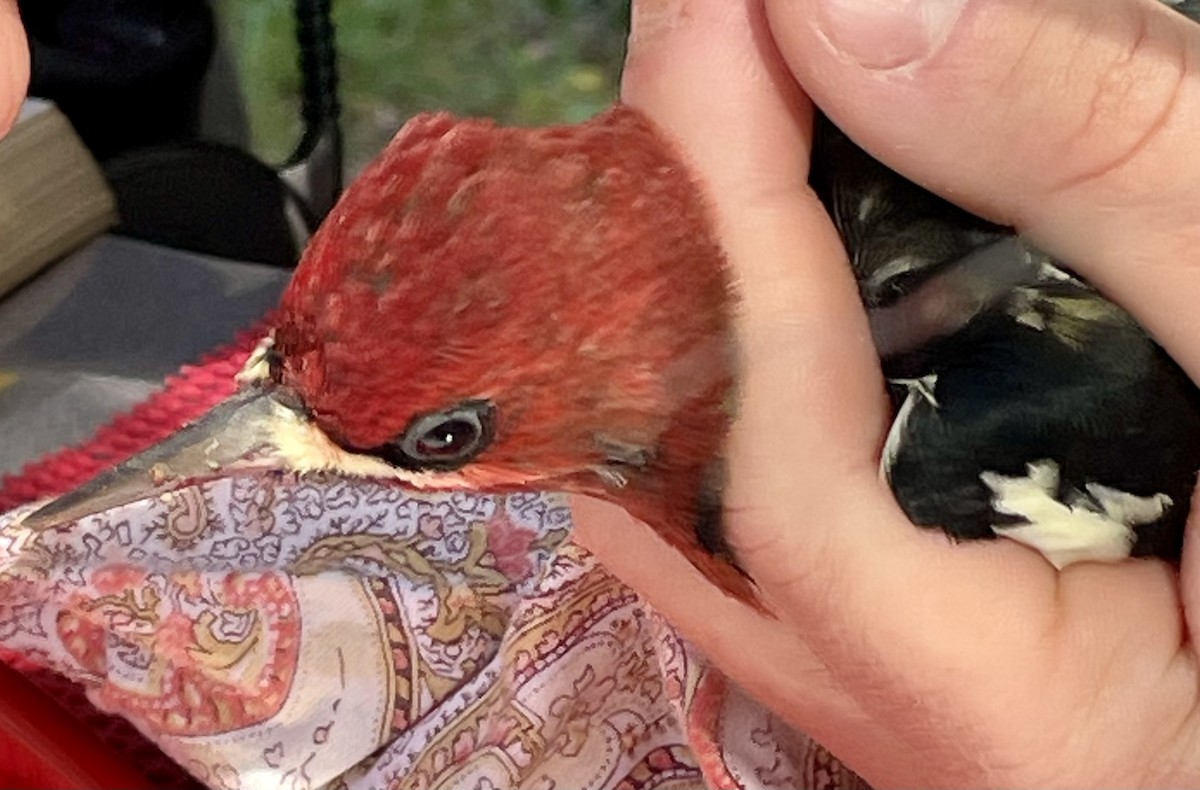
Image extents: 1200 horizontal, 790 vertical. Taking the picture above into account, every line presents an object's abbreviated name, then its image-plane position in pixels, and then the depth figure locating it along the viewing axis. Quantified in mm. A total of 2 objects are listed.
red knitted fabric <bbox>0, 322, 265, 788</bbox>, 331
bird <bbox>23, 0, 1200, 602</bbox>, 261
